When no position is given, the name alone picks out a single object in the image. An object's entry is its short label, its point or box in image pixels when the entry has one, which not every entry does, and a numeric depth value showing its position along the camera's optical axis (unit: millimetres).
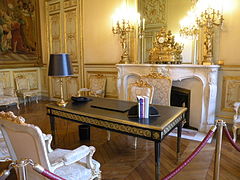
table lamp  2717
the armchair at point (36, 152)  1460
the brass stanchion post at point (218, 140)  1723
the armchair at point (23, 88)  6207
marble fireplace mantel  3564
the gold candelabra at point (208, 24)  3418
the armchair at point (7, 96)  5238
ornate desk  1979
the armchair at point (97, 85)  5219
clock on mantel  4039
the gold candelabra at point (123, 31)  4527
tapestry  5895
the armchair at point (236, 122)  3180
